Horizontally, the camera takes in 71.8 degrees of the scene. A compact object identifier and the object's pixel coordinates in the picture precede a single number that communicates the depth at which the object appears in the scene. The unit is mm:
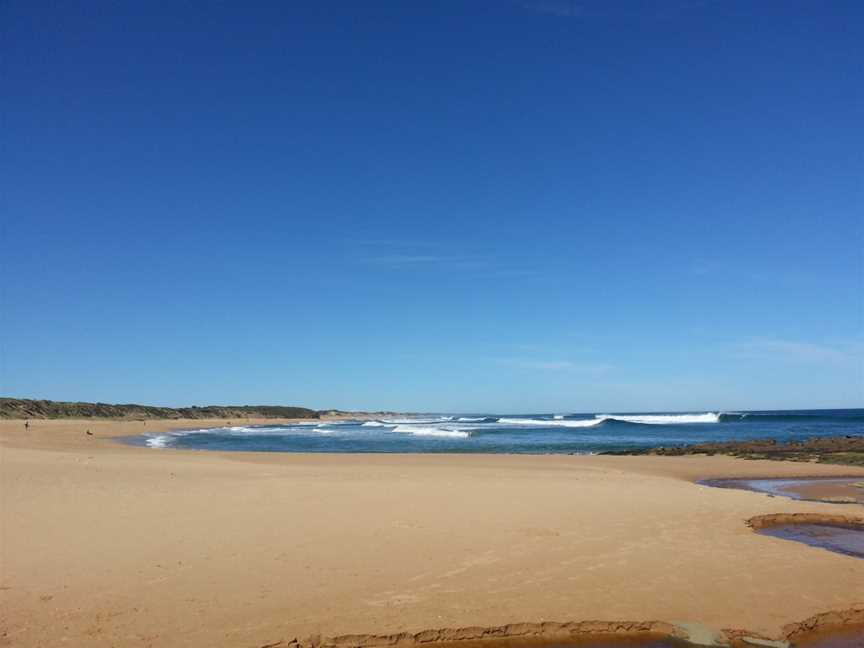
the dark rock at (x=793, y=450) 26641
